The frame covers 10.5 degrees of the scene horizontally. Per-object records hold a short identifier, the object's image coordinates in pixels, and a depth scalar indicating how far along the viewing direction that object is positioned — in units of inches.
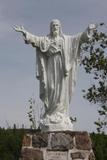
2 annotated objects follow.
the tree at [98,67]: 615.8
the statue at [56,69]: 392.8
